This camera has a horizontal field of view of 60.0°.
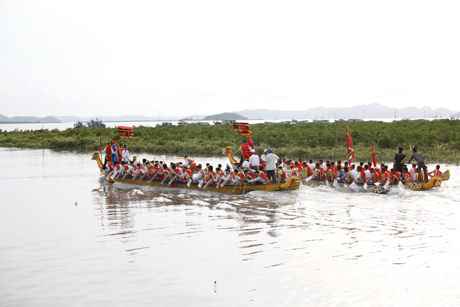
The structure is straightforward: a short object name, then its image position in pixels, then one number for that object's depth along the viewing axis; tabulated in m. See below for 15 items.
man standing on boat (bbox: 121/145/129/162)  25.34
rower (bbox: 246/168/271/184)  17.28
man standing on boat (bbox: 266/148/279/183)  17.55
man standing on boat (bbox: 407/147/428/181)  17.87
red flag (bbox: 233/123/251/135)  21.52
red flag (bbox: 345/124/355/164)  20.06
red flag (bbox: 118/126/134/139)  25.58
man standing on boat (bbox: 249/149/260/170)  19.08
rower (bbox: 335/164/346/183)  18.22
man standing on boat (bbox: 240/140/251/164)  20.39
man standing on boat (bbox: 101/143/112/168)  25.14
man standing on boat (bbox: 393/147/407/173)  18.25
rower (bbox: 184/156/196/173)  21.25
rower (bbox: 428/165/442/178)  18.08
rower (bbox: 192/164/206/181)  18.98
